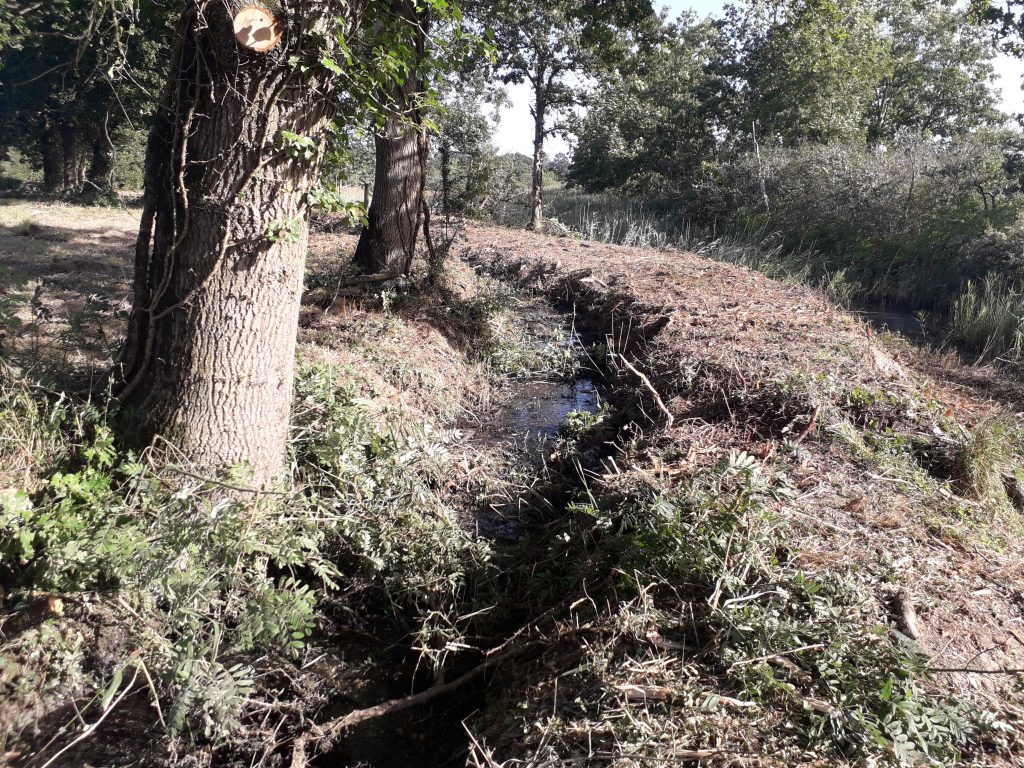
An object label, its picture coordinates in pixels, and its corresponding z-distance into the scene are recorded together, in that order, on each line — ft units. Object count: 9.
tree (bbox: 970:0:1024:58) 37.01
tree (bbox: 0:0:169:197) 46.97
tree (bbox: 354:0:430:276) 22.47
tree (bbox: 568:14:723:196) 63.41
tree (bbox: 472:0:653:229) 52.95
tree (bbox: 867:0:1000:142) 79.20
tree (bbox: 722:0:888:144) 59.93
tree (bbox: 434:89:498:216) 27.22
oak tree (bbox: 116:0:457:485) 9.35
